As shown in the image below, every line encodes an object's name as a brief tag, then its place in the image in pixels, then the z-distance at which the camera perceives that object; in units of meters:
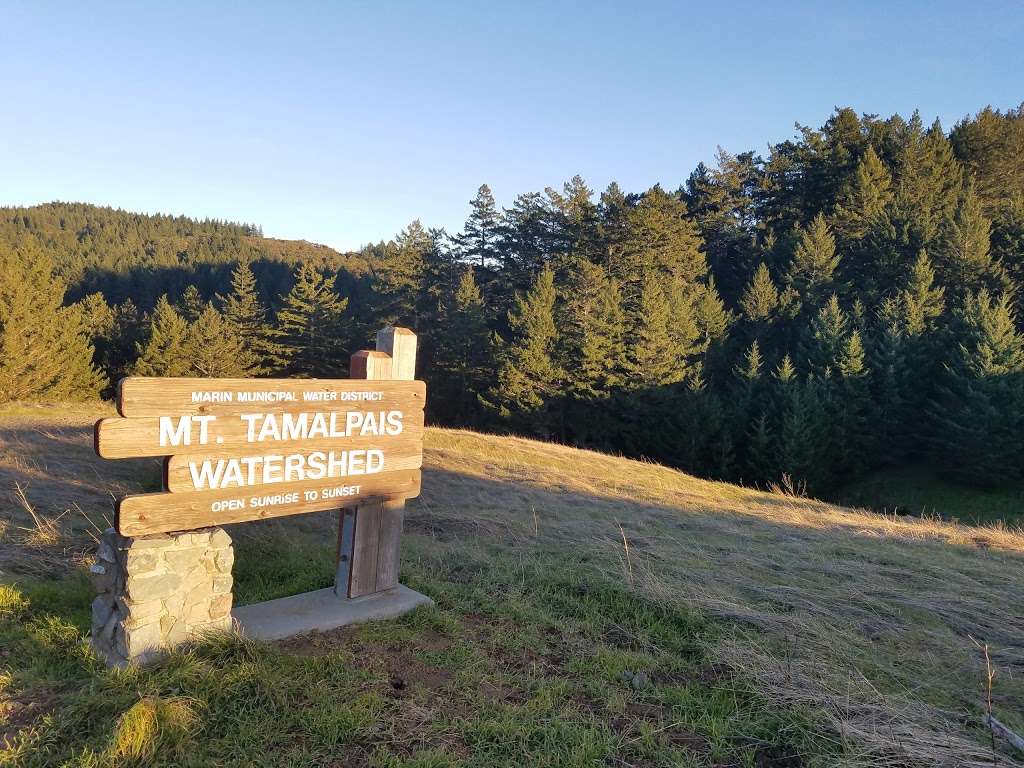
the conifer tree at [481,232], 48.72
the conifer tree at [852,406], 32.31
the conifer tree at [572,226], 44.98
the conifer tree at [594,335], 35.81
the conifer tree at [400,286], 44.31
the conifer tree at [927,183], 40.06
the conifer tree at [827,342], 33.53
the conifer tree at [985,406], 28.58
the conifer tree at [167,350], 40.53
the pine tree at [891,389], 33.31
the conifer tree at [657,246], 42.22
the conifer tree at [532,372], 35.47
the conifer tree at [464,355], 39.97
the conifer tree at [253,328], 43.44
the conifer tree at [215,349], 40.19
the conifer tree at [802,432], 30.45
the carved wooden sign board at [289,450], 3.67
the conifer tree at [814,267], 39.81
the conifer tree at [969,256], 36.47
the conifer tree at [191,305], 49.88
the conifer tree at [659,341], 35.09
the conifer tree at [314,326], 43.09
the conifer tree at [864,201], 44.50
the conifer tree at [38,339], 33.59
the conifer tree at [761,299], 39.56
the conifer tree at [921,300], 34.09
